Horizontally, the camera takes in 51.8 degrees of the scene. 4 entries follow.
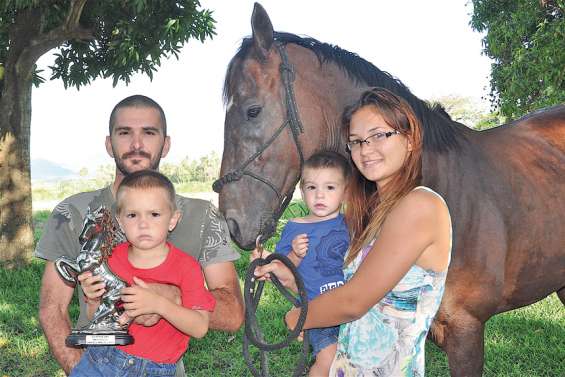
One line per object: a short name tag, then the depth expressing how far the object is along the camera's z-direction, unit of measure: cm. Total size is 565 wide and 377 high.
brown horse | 293
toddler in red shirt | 217
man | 252
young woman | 186
